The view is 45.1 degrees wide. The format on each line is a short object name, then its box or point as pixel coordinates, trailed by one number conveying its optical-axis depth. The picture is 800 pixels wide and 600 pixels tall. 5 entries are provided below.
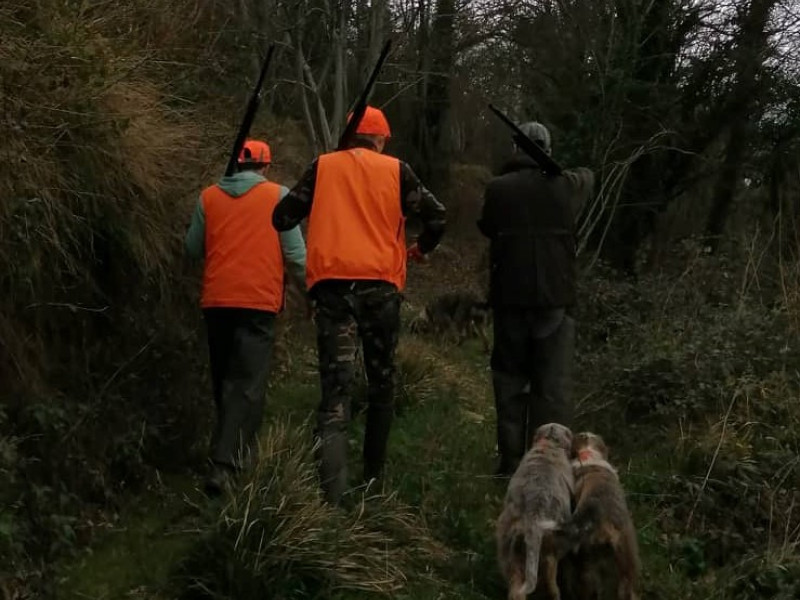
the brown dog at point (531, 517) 4.05
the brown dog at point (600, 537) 4.13
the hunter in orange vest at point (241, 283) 5.56
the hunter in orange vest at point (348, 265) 5.07
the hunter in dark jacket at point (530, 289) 5.77
